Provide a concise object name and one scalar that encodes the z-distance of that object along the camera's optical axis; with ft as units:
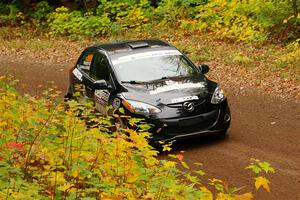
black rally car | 51.30
